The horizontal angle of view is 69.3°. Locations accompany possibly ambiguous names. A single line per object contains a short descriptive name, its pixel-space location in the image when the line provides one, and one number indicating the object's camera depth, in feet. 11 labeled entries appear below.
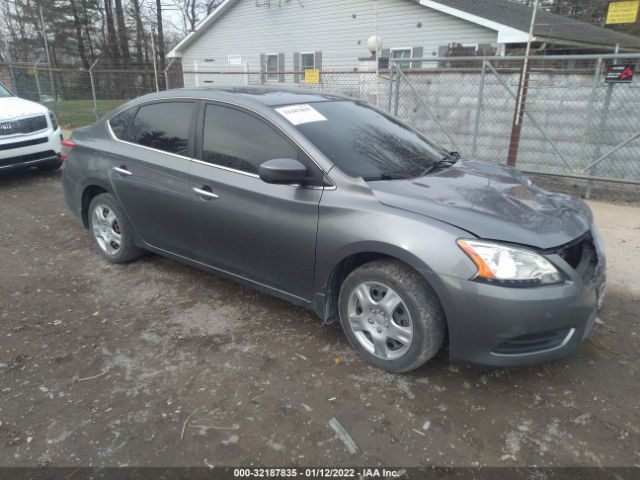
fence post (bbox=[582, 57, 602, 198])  21.27
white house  46.96
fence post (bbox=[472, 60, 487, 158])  23.70
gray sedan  8.18
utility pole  23.64
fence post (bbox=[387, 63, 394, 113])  26.27
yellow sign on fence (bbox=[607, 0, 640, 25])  24.43
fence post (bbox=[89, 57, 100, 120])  43.17
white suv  23.22
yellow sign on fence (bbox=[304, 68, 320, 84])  36.11
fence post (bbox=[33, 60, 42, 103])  43.79
